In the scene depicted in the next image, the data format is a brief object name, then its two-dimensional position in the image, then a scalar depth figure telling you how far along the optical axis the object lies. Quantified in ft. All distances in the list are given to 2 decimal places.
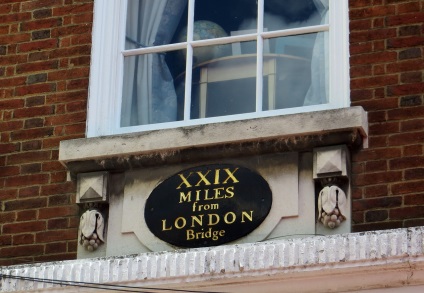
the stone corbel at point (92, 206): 36.63
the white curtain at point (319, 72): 37.40
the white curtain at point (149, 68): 38.91
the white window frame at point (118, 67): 37.17
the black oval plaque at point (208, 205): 35.66
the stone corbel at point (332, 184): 34.92
